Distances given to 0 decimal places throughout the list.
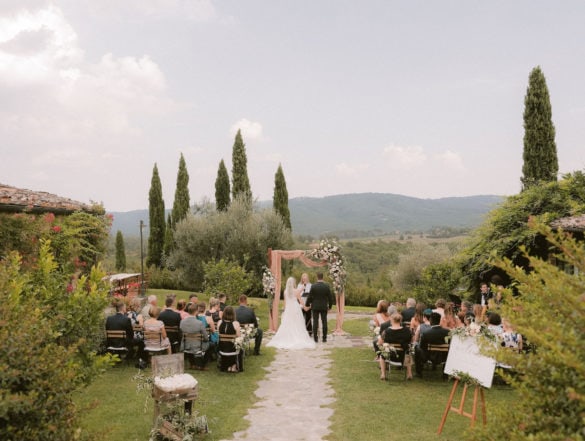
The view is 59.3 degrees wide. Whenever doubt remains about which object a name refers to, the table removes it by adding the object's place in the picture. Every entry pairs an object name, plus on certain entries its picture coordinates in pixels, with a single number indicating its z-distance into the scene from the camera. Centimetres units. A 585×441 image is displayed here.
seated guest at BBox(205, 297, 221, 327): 1212
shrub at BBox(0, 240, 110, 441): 329
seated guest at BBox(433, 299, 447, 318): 1106
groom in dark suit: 1415
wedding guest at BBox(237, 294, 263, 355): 1181
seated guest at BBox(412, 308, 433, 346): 1020
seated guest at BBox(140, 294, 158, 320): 1111
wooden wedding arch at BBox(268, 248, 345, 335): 1630
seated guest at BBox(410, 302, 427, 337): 1073
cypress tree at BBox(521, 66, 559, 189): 1973
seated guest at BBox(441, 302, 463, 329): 1076
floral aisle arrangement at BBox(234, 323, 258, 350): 1049
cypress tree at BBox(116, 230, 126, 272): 4578
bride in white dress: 1391
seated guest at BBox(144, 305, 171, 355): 1055
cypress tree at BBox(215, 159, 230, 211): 3616
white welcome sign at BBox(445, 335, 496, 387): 654
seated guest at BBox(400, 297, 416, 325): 1173
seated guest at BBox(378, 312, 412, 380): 998
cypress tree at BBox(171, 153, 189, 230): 3869
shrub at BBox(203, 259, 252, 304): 1975
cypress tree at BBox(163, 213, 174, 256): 3769
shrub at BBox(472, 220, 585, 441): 281
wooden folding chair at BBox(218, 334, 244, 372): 1058
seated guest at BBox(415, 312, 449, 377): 992
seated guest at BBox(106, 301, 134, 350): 1077
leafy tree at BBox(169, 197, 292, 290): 2811
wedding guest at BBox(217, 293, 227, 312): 1270
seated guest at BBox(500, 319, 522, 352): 940
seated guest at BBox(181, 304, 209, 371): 1073
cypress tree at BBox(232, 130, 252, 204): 3497
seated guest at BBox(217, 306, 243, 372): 1060
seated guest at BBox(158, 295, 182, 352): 1111
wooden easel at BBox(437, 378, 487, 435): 656
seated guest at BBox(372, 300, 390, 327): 1144
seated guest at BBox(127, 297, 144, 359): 1115
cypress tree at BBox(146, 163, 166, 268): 3850
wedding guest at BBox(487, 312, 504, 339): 969
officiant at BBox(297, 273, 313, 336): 1508
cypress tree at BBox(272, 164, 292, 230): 3428
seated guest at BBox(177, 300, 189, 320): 1166
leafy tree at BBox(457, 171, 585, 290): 1484
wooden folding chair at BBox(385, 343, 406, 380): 994
